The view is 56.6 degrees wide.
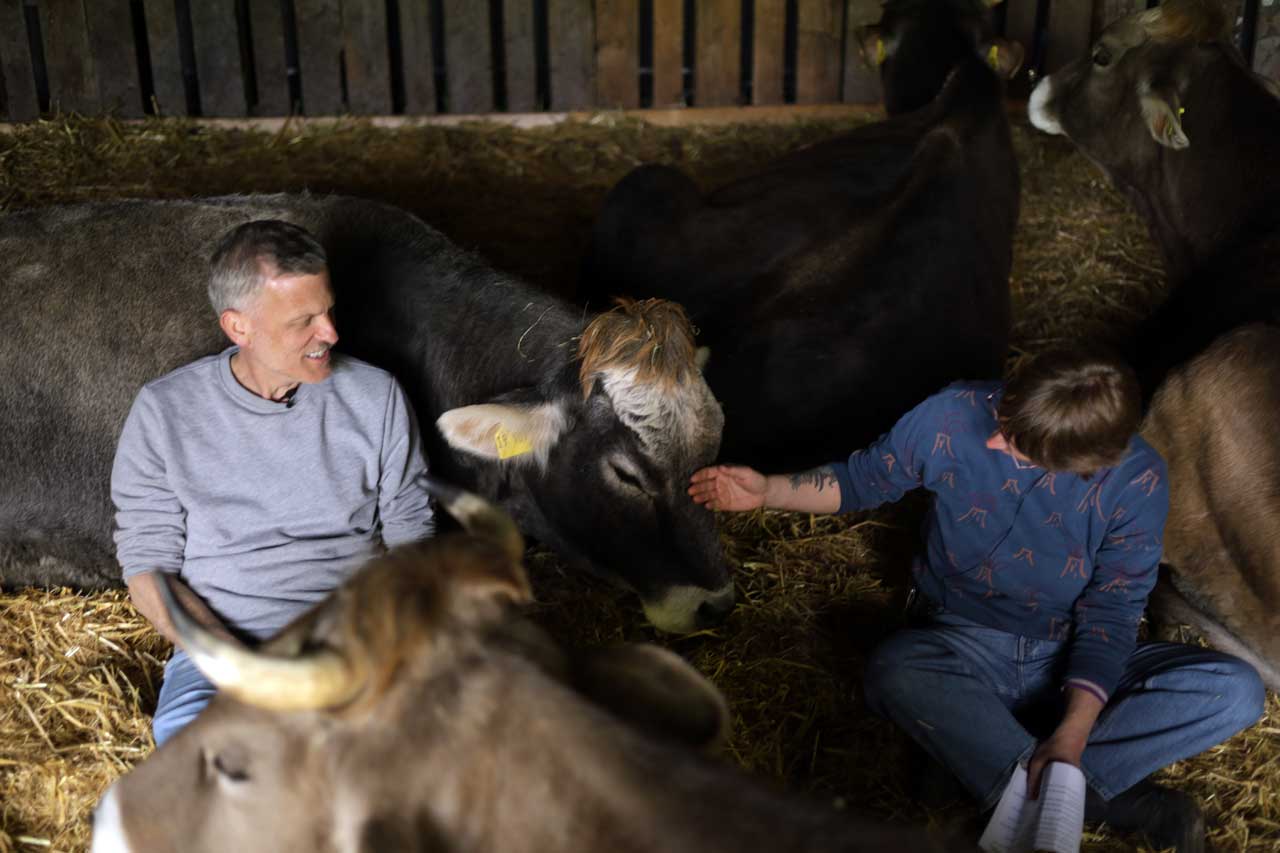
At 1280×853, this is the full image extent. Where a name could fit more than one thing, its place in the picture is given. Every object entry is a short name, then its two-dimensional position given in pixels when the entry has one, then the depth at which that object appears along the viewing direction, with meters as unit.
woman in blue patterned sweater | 3.61
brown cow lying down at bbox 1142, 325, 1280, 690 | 4.20
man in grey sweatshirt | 3.40
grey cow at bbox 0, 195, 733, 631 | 4.21
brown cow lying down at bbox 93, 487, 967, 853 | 1.83
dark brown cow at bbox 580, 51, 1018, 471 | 5.32
